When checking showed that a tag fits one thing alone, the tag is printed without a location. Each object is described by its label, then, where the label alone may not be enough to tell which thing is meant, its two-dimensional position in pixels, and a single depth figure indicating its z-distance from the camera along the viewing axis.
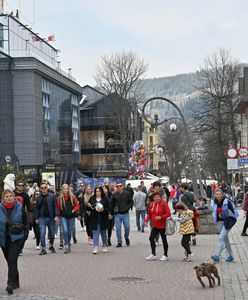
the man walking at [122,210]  18.61
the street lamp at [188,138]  27.96
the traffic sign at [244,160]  26.80
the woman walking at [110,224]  18.16
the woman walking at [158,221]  15.06
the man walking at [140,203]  23.45
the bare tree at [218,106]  59.31
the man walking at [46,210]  17.22
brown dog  11.12
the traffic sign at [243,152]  27.05
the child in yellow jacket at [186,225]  14.93
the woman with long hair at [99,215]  17.14
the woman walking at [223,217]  14.23
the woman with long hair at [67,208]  17.25
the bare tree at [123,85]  69.75
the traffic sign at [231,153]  26.34
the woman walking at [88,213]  17.68
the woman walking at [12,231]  10.81
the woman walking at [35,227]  18.06
